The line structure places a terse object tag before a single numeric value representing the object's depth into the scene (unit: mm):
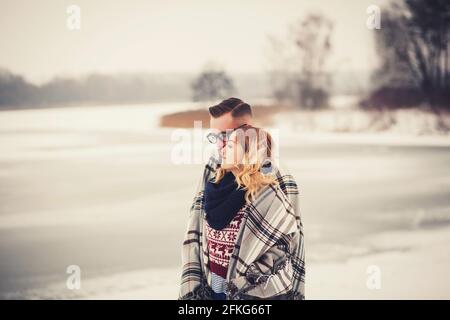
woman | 3921
